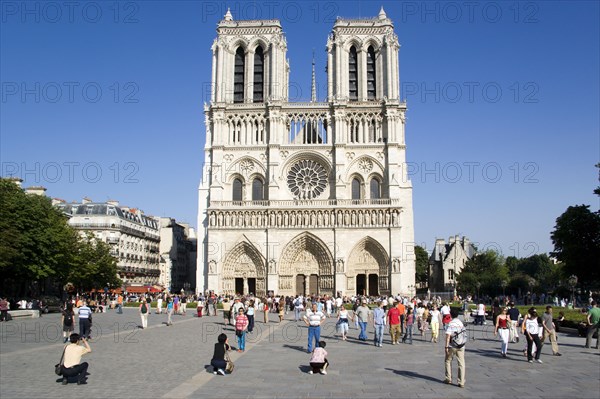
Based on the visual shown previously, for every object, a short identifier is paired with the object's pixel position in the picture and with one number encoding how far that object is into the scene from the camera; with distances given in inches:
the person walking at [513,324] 768.6
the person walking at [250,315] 834.4
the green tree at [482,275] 2342.5
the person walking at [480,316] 1039.2
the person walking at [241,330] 658.2
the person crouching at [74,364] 441.7
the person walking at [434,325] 775.0
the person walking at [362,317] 803.4
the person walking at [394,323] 753.0
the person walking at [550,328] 644.1
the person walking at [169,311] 1055.7
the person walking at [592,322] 701.3
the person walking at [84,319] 712.4
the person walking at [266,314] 1095.6
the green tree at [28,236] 1376.7
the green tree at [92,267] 1882.4
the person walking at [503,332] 624.7
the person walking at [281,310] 1151.5
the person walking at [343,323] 812.0
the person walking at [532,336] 583.8
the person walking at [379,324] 725.3
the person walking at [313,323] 641.6
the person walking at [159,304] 1413.8
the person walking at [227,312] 1071.9
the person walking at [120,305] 1428.3
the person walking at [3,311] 1091.3
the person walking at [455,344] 456.1
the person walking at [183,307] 1447.8
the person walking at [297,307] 1250.0
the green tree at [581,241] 1397.6
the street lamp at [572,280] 1636.7
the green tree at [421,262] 2952.8
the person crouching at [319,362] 497.7
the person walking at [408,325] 779.4
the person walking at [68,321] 693.6
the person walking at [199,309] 1364.4
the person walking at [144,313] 949.2
